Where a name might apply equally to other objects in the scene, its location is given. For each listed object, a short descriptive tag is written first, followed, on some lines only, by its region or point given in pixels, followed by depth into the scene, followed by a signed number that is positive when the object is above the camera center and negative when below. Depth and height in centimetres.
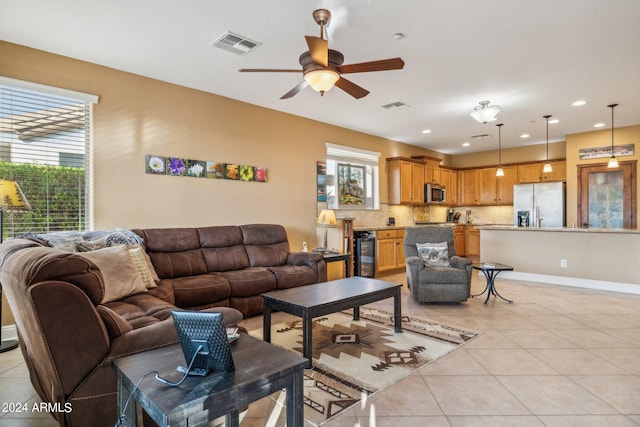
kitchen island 523 -63
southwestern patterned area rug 229 -116
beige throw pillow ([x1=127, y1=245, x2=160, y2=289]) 319 -46
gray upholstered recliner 443 -82
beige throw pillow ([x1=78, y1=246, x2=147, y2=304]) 278 -47
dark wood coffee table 264 -69
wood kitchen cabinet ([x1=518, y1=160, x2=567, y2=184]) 762 +101
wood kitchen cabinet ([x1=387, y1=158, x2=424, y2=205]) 745 +79
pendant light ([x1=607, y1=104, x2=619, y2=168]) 559 +87
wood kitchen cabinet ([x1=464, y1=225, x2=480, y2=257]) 895 -63
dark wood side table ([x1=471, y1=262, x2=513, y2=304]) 455 -70
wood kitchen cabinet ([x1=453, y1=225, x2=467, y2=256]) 898 -60
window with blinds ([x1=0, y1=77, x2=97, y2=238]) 332 +64
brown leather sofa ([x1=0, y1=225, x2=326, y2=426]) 142 -54
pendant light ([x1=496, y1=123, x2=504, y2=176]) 655 +170
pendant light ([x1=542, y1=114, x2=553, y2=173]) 589 +87
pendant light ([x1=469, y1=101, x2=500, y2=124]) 456 +139
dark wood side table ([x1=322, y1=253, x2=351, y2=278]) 493 -60
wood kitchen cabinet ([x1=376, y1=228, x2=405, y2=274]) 655 -64
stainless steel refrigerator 721 +27
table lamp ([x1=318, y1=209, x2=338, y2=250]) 546 -3
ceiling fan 257 +115
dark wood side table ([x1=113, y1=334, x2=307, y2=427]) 115 -61
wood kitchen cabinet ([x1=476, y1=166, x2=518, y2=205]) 843 +80
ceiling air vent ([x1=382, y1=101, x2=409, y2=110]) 510 +169
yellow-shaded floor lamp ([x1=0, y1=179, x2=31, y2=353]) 281 +15
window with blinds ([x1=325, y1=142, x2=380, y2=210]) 651 +78
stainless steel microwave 814 +57
